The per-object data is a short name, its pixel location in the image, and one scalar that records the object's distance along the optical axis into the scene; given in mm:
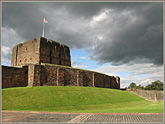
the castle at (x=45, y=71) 24922
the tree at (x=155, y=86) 70669
